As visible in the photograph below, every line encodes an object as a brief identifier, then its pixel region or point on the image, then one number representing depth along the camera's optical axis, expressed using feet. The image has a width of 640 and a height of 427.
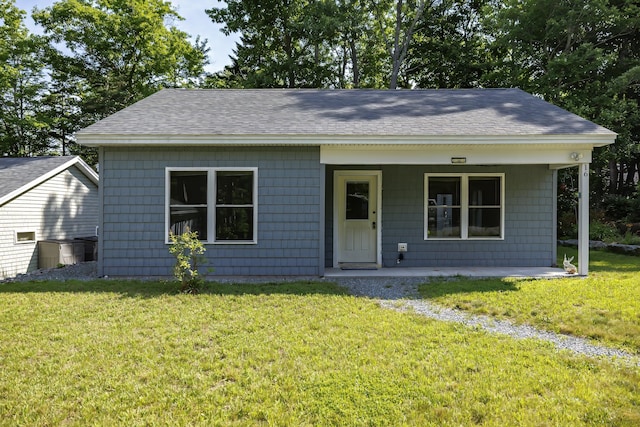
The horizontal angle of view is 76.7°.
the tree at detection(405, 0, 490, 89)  65.87
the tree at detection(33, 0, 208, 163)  61.11
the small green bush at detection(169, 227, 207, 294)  20.11
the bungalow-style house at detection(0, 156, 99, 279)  33.42
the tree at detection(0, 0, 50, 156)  60.03
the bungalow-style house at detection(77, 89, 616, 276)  23.56
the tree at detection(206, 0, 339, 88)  62.44
